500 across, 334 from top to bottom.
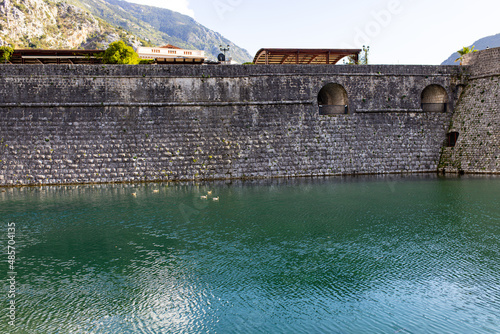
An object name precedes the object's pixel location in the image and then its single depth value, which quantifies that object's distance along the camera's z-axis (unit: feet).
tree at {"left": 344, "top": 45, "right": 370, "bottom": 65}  134.95
